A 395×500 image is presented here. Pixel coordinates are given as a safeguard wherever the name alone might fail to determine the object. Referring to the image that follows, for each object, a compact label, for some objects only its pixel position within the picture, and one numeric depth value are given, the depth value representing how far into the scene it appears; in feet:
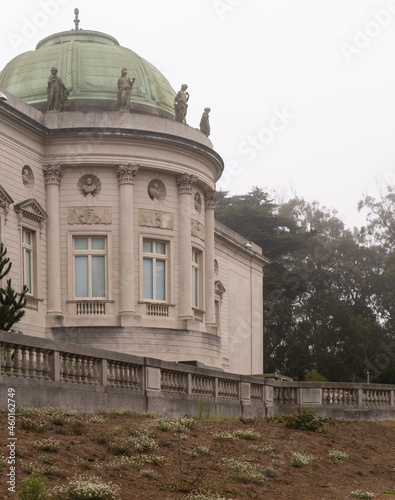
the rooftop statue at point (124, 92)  127.53
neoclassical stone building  121.39
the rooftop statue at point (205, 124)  142.41
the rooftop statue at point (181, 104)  136.30
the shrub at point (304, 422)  73.87
